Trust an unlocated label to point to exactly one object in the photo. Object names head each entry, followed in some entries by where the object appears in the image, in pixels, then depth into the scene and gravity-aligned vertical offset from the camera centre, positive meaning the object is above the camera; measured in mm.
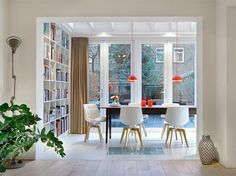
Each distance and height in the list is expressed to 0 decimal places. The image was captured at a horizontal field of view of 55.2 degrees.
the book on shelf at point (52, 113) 4767 -541
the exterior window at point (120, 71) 6134 +472
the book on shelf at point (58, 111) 5203 -528
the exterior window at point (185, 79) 6102 +238
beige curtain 6008 +170
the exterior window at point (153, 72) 6113 +442
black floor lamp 3632 +747
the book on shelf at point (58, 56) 5175 +757
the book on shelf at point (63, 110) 5542 -532
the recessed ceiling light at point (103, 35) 6003 +1424
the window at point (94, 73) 6151 +418
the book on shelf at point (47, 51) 4462 +767
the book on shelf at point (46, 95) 4479 -133
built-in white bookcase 4572 +238
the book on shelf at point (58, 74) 5200 +324
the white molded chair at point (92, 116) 5047 -658
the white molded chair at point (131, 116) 4624 -567
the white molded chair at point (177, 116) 4550 -559
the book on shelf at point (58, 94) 5255 -131
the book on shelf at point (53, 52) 4855 +796
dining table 4794 -465
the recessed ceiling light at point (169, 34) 5926 +1432
